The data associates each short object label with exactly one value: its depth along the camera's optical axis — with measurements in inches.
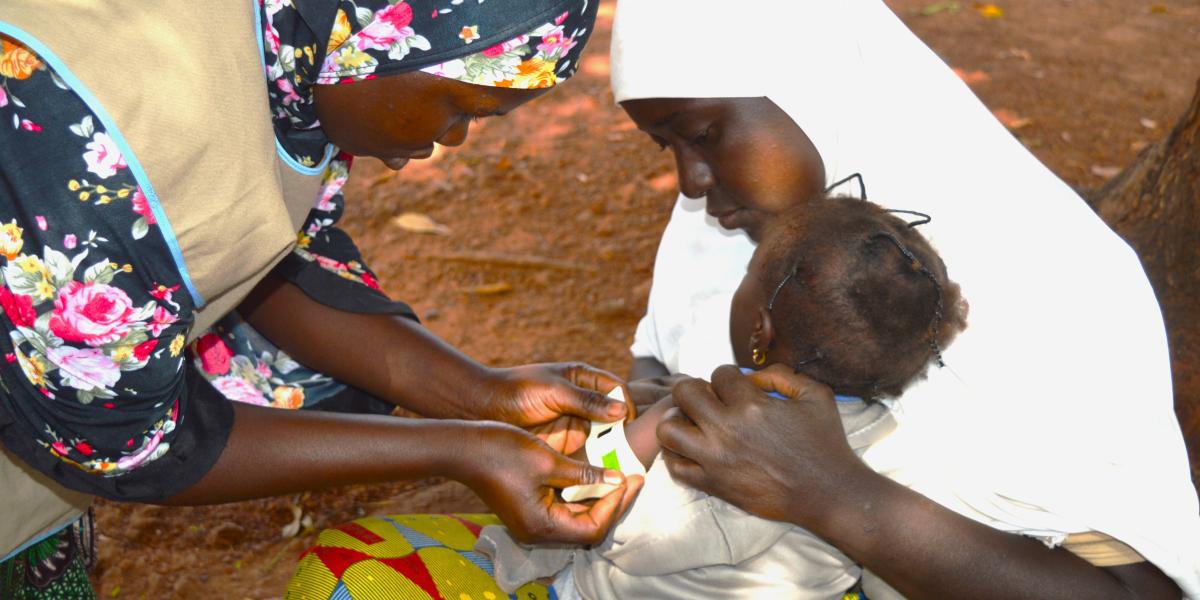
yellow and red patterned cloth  84.7
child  84.1
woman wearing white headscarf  80.1
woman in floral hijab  62.6
